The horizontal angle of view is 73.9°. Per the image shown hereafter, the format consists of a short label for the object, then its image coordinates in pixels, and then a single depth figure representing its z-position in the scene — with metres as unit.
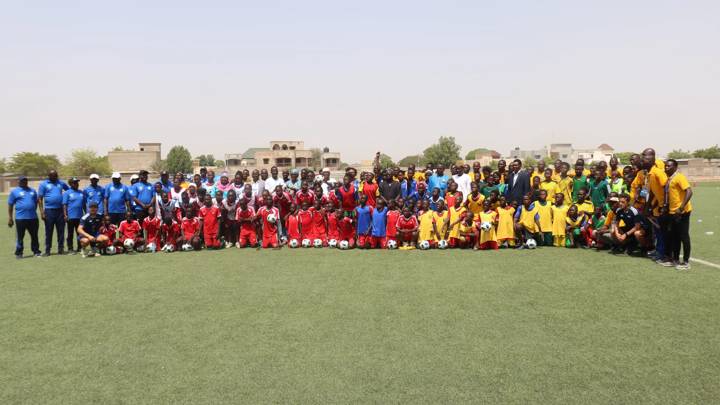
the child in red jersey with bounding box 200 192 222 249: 10.05
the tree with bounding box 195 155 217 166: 104.72
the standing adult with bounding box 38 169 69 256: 9.59
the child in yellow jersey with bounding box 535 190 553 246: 9.44
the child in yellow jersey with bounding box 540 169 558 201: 10.12
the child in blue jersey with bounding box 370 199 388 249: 9.77
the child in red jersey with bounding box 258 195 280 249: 10.09
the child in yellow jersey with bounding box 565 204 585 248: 9.29
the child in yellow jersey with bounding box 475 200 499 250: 9.37
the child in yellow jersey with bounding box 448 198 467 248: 9.64
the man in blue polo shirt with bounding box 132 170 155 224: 10.27
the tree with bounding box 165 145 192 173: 83.94
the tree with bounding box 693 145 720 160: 75.98
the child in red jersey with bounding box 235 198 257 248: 10.14
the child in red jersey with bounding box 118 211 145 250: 9.72
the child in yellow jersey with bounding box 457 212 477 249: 9.48
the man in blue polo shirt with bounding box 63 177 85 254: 9.73
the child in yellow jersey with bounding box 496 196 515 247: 9.41
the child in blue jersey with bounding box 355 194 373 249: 9.85
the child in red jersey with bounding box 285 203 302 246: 10.22
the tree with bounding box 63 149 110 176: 79.38
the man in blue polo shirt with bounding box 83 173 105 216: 10.05
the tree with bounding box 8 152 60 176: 75.31
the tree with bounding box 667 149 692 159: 85.94
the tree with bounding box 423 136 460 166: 74.12
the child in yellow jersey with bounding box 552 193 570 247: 9.37
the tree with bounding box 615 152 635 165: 75.96
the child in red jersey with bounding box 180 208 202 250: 10.00
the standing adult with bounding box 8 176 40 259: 9.45
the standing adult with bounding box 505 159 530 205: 10.03
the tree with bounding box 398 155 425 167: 114.46
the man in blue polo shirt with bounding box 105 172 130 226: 10.02
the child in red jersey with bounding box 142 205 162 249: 9.95
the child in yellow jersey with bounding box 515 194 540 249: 9.44
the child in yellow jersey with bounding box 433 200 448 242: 9.73
